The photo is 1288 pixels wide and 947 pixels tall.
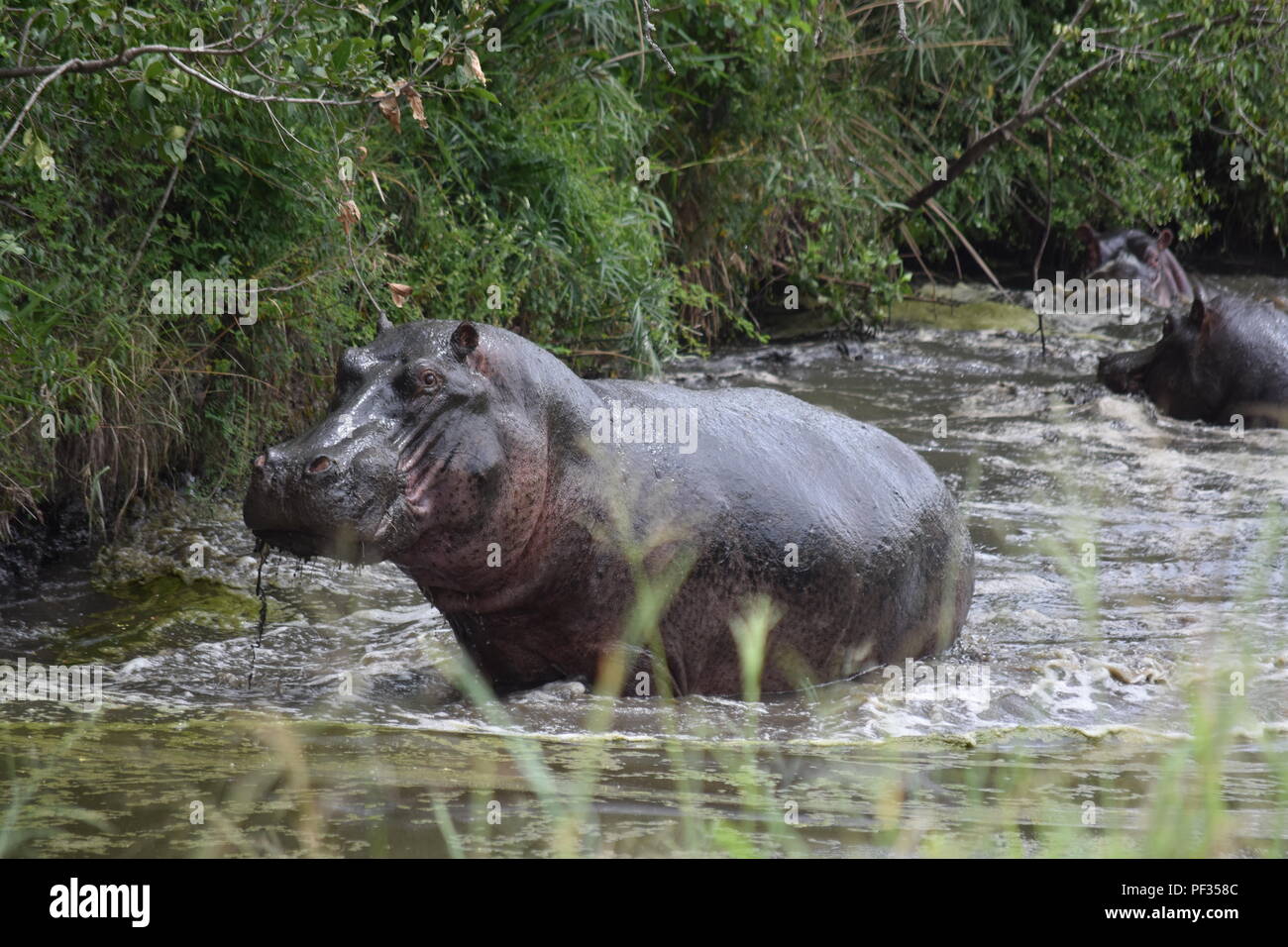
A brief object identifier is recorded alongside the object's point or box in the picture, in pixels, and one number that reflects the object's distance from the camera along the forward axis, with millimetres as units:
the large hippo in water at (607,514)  7770
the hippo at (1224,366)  18703
